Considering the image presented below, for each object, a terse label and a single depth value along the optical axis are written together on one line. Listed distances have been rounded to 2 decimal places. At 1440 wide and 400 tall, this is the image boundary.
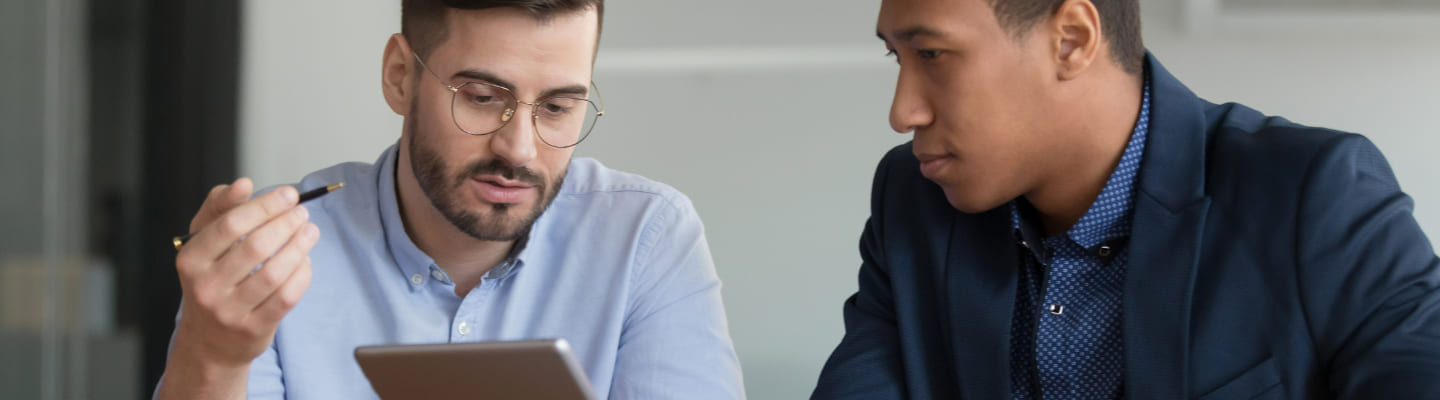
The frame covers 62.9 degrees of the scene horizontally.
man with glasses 1.60
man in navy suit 1.25
